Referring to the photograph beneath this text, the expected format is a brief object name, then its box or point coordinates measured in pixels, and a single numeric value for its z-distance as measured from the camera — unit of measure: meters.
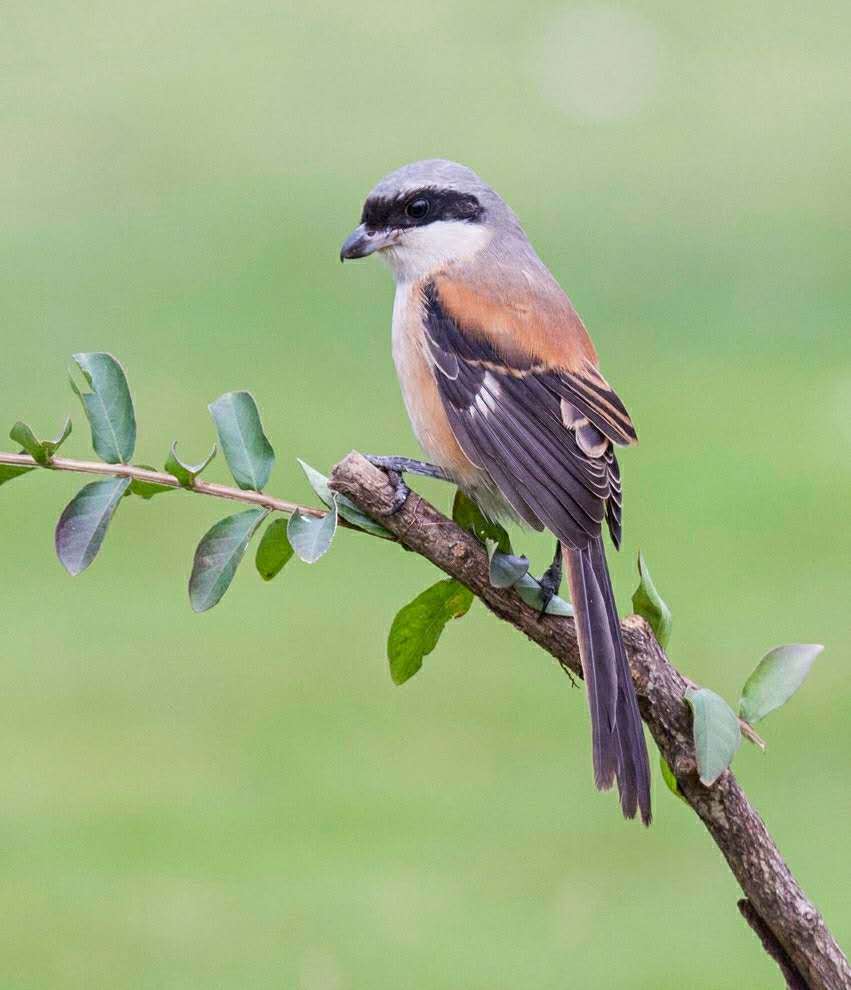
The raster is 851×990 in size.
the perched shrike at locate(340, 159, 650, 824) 5.53
